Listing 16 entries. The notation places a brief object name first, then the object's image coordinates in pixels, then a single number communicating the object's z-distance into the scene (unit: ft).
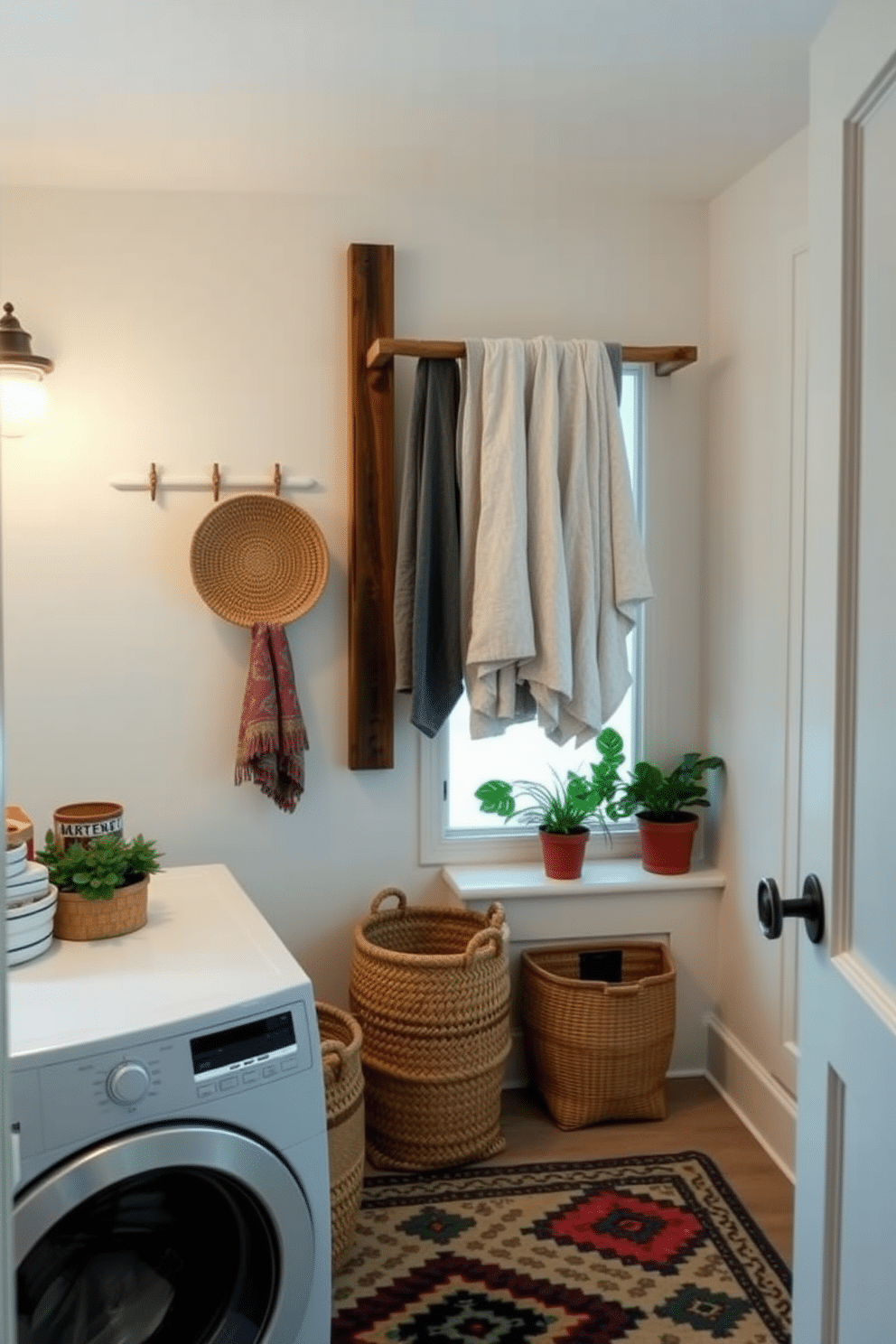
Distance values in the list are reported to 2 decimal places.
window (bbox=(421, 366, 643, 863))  10.25
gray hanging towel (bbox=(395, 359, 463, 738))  9.30
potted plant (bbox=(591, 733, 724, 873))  10.12
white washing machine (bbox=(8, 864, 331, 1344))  5.38
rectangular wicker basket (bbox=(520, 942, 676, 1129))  9.43
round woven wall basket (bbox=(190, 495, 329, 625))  9.50
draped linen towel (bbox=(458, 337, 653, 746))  9.11
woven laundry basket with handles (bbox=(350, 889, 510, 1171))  8.77
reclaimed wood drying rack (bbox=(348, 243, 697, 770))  9.66
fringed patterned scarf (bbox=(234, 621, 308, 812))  9.41
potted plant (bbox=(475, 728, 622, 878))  9.96
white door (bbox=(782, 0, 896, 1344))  3.61
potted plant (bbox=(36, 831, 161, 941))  6.88
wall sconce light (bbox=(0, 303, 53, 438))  8.70
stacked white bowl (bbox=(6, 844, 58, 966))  6.48
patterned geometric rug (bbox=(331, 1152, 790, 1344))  7.13
